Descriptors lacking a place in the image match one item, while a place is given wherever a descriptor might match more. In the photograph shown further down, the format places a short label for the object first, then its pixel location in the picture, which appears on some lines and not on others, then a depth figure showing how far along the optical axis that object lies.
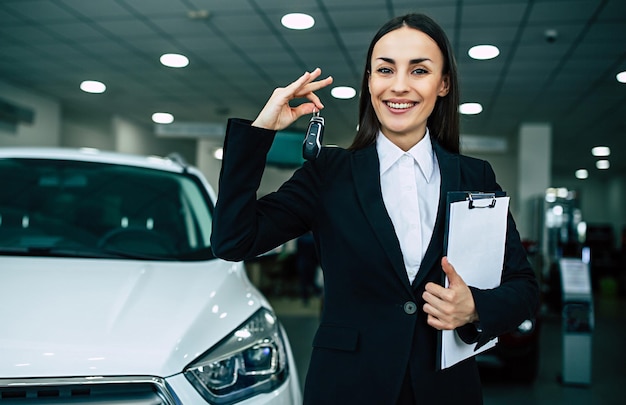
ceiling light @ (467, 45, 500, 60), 6.86
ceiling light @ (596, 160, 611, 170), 17.21
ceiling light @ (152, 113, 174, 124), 12.09
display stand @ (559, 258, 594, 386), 5.09
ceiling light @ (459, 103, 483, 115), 9.97
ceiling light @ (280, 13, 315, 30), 6.04
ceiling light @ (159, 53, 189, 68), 7.73
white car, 1.43
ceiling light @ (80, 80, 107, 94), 9.50
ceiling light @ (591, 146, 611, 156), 14.58
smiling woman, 1.04
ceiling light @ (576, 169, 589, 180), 20.00
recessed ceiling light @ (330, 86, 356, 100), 9.03
